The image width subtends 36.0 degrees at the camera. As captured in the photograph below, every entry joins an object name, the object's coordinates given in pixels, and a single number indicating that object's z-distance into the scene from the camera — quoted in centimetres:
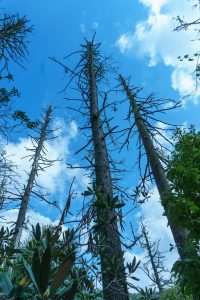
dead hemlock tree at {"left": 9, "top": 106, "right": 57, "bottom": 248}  1371
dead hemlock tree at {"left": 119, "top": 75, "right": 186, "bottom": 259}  755
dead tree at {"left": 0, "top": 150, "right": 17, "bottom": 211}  723
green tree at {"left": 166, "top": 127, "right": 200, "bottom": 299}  332
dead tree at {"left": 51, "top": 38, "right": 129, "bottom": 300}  302
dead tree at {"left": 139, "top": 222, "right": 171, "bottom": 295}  2695
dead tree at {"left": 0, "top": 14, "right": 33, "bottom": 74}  656
